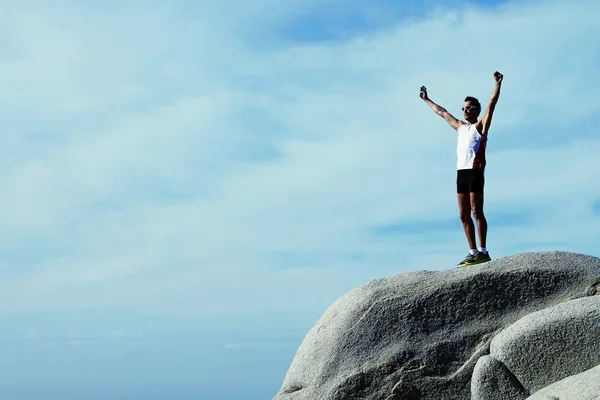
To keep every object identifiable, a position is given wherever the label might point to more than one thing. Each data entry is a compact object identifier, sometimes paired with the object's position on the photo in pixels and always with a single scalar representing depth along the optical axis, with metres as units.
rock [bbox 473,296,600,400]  9.44
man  11.55
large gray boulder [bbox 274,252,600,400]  10.00
